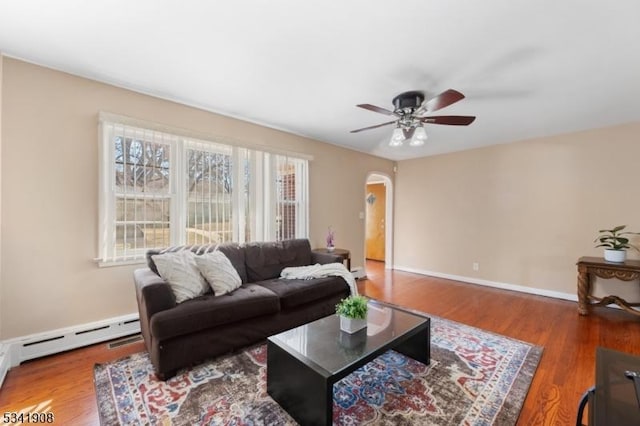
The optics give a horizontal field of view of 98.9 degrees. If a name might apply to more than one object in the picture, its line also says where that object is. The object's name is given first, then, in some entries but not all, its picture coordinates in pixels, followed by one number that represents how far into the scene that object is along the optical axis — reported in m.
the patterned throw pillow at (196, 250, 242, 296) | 2.53
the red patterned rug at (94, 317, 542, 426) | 1.65
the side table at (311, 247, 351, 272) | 4.11
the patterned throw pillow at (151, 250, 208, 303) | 2.33
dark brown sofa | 2.02
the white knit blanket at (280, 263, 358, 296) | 3.16
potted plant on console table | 3.33
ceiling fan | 2.65
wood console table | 3.16
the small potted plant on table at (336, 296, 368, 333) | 1.94
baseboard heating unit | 2.15
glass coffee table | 1.50
